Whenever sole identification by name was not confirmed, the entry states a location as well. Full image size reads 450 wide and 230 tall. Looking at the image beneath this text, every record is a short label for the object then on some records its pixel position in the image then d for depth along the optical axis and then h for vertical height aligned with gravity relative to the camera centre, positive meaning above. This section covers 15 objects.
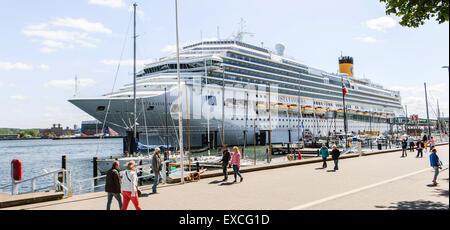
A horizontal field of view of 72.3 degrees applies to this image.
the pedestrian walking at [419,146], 21.25 -1.09
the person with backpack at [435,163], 9.53 -1.06
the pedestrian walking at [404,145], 22.52 -1.04
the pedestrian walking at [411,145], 27.75 -1.32
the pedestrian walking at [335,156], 14.51 -1.11
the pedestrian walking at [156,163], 9.88 -0.85
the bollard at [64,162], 14.00 -1.04
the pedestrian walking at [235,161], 11.25 -0.96
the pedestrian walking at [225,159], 11.39 -0.89
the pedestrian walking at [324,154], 15.60 -1.08
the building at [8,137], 190.90 +2.53
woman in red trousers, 6.72 -1.12
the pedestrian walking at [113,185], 6.88 -1.04
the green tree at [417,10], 7.79 +3.18
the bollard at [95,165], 17.51 -1.53
